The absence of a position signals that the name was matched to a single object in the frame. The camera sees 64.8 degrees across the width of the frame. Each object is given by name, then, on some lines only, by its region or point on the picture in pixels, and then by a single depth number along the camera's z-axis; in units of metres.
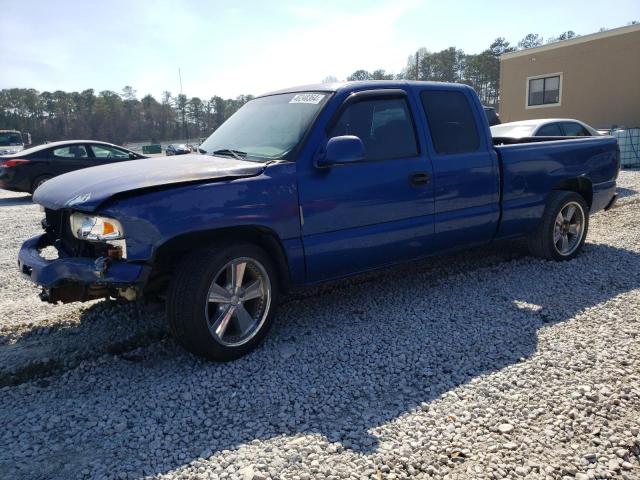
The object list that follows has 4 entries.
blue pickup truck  3.17
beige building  19.62
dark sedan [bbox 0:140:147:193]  12.02
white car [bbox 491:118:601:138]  10.01
